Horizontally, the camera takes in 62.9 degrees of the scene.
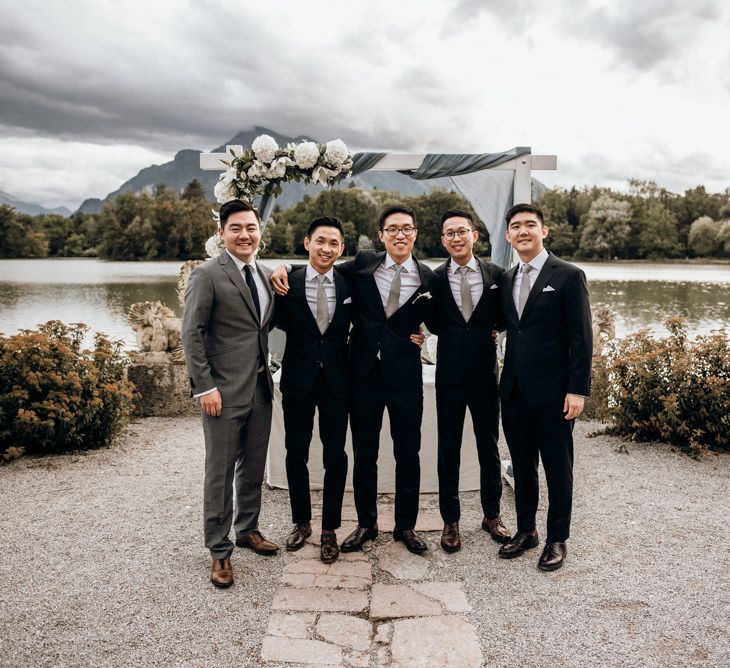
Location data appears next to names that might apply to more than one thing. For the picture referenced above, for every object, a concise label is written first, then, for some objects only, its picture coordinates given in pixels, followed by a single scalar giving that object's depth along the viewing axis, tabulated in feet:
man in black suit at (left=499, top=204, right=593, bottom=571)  10.94
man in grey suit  10.49
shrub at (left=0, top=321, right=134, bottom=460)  17.63
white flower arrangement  14.82
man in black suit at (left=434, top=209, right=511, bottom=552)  11.96
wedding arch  15.60
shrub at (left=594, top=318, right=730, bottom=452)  18.28
